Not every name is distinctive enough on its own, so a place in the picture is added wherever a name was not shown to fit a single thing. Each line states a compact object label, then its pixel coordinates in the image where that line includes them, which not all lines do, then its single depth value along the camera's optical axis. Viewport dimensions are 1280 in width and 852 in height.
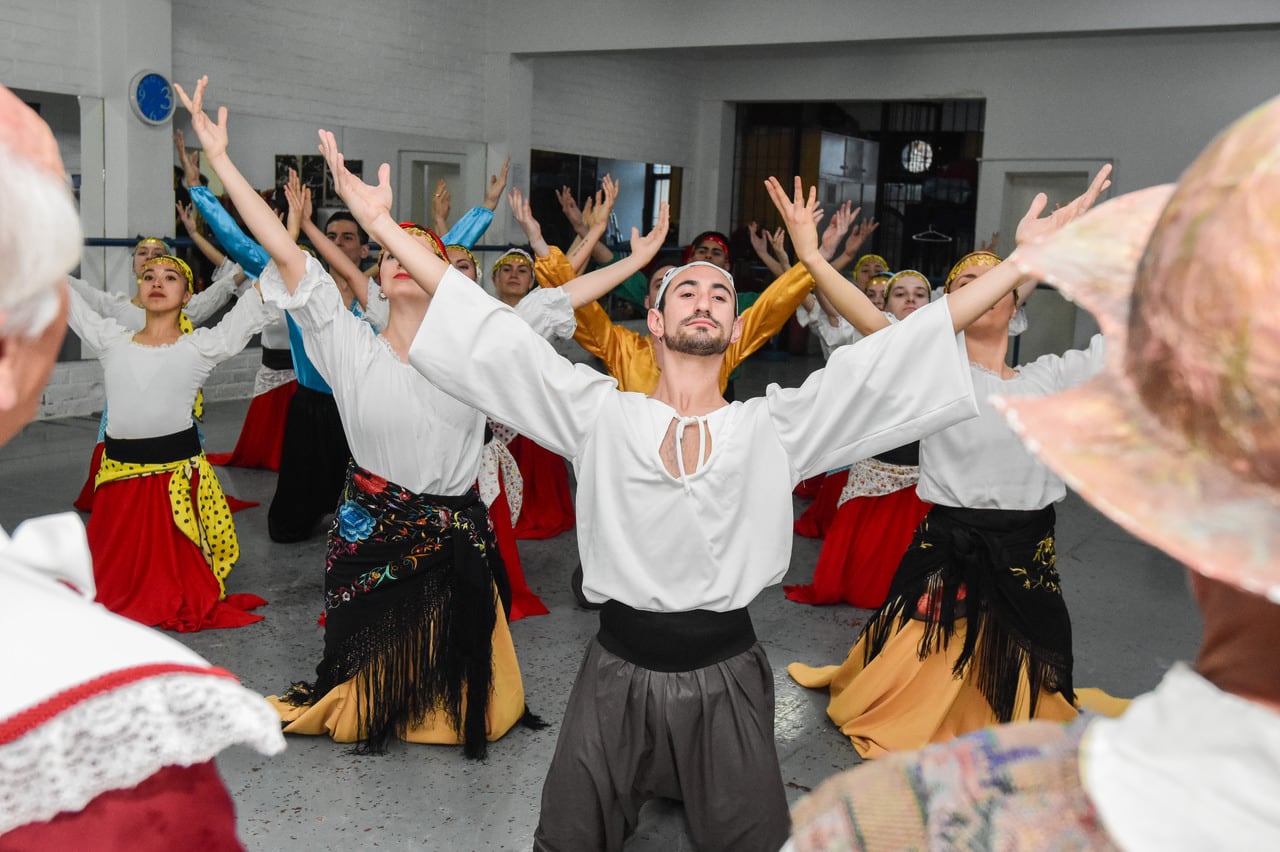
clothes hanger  11.70
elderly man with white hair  0.64
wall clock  7.17
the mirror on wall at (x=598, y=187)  10.61
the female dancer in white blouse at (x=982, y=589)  3.05
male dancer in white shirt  2.13
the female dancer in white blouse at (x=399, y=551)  2.96
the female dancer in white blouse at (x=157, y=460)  3.97
